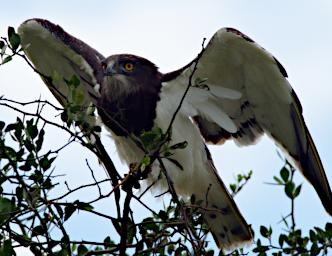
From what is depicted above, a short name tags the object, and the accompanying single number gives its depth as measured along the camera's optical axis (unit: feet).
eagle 44.83
